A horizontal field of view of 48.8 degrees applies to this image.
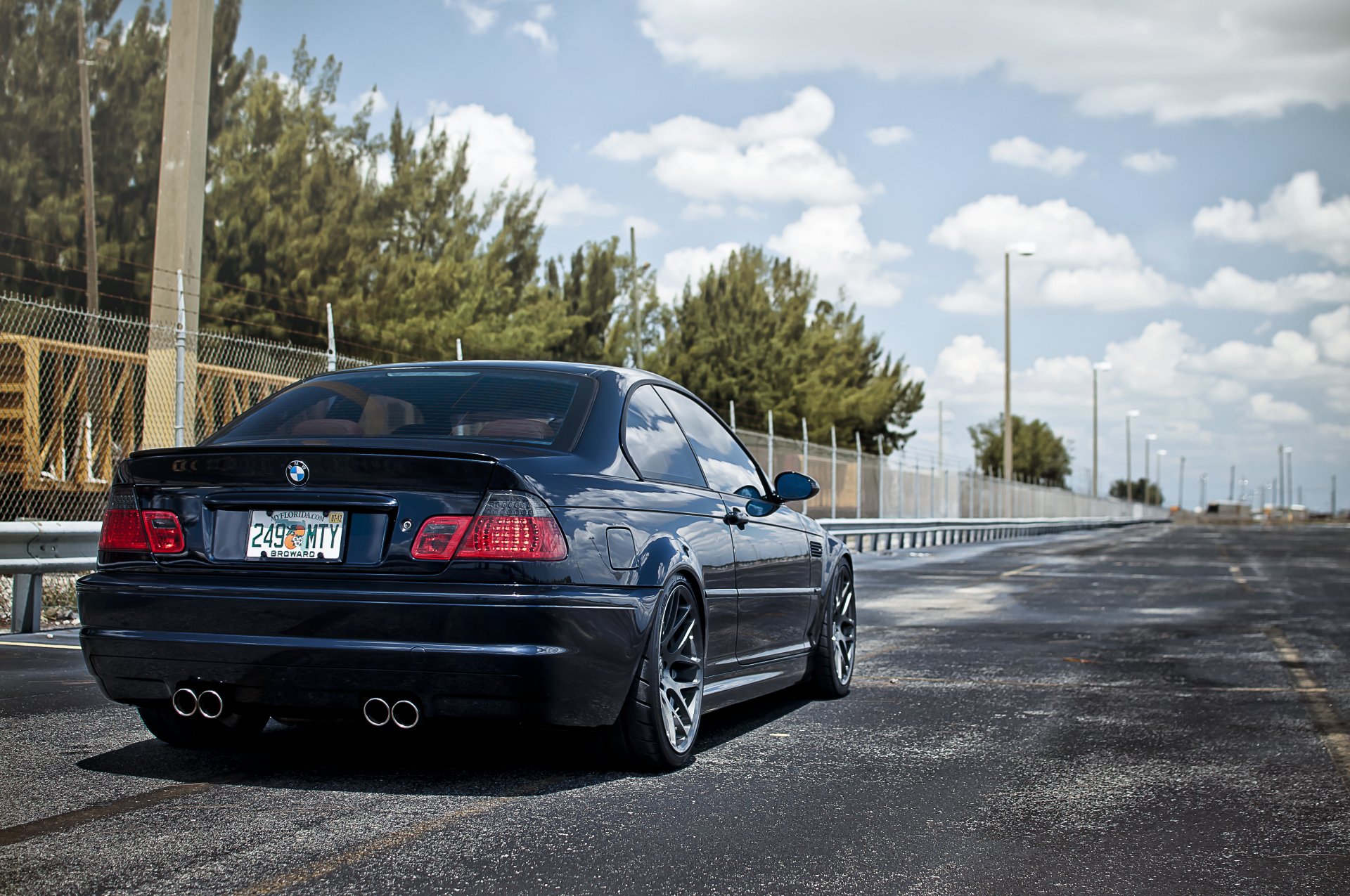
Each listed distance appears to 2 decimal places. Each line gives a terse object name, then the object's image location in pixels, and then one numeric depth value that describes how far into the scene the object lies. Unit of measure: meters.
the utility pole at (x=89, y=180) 25.06
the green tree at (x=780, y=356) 53.19
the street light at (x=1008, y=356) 49.33
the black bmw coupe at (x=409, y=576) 4.67
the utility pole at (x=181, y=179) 13.65
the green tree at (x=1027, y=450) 113.44
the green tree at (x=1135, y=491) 171.00
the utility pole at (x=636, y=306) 38.66
